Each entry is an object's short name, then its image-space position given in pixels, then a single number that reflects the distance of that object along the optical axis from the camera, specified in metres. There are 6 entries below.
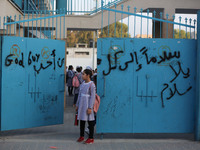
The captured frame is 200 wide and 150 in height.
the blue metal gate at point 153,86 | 7.48
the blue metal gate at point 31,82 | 7.60
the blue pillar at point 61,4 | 15.66
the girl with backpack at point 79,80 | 12.64
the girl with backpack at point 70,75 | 18.36
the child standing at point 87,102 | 6.91
